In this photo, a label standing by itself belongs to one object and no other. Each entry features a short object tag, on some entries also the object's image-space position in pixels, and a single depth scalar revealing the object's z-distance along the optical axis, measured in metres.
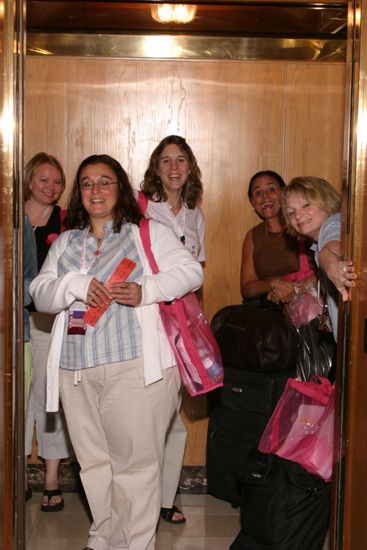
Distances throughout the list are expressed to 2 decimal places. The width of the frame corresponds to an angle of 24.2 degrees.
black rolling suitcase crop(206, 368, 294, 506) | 4.36
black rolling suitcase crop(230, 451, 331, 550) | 3.40
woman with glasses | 3.35
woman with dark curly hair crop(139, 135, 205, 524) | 4.40
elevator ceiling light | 5.06
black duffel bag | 4.30
